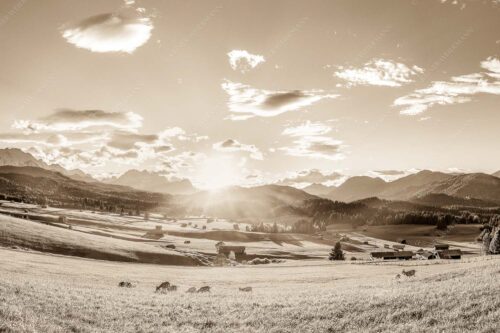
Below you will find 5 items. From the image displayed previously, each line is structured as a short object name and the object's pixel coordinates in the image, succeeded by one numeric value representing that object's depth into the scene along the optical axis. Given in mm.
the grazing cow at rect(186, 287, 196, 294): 41594
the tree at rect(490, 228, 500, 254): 98931
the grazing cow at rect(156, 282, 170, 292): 43125
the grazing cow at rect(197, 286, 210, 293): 41688
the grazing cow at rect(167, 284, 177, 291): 44125
